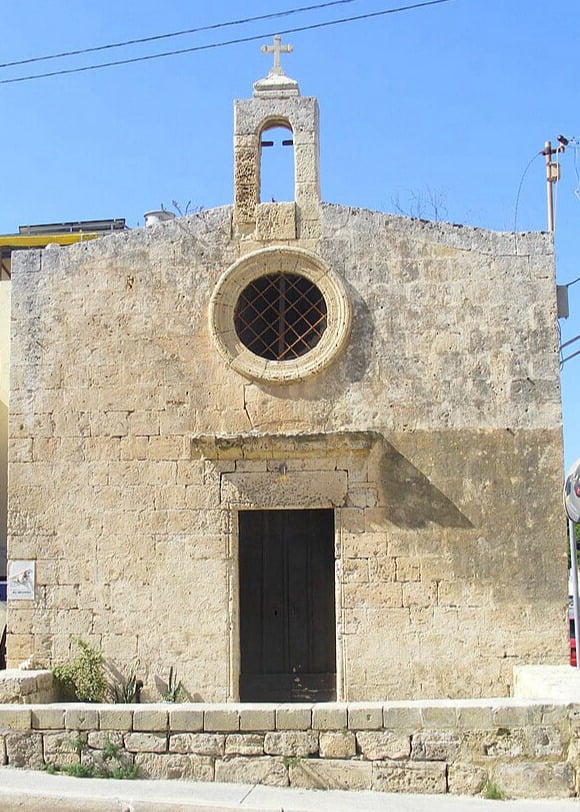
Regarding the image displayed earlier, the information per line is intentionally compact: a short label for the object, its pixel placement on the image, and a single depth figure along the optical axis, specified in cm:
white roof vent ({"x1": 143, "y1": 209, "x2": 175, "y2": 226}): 1478
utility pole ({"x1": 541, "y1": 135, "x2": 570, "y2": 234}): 1266
